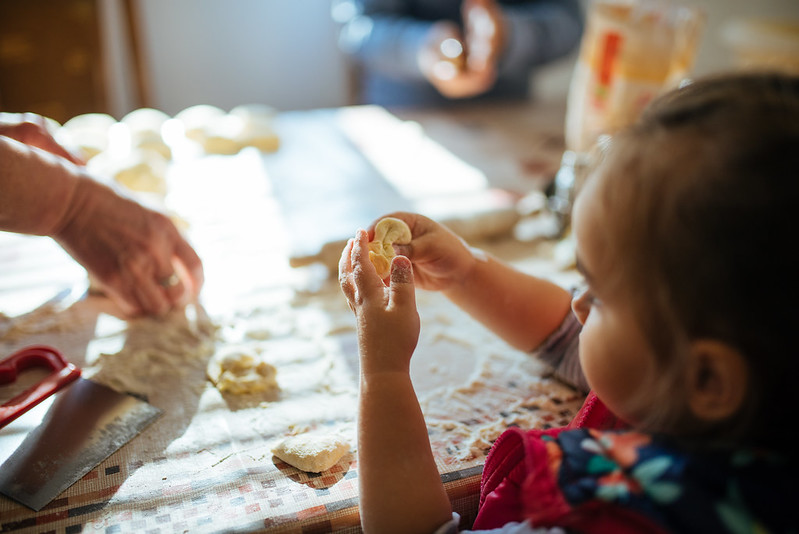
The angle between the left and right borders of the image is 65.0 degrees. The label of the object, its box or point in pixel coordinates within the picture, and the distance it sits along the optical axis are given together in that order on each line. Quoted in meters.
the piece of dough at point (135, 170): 1.14
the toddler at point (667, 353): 0.39
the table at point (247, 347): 0.57
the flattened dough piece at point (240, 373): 0.74
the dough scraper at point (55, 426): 0.58
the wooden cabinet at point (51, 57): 1.98
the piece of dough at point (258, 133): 1.46
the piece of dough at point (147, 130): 1.33
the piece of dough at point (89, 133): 1.28
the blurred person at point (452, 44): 1.76
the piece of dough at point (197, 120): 1.45
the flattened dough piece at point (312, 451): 0.61
